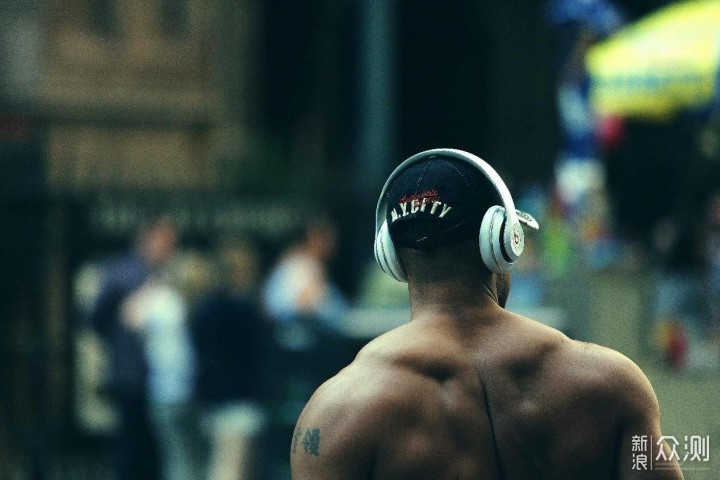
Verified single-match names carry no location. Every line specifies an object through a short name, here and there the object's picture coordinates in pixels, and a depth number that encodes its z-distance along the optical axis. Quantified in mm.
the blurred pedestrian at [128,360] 17206
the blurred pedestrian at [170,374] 17292
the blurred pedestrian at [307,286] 18730
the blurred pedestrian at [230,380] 17462
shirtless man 5224
